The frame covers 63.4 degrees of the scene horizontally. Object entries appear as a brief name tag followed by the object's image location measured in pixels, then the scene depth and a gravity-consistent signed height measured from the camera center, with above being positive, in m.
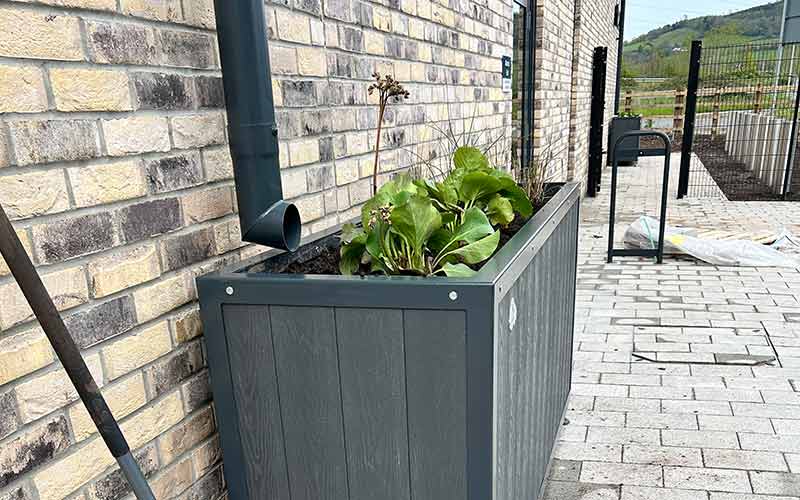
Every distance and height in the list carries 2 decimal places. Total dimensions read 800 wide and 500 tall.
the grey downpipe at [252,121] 1.53 -0.08
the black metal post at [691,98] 9.45 -0.37
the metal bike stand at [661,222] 5.80 -1.30
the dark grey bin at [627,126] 12.98 -1.03
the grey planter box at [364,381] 1.36 -0.64
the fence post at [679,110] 15.73 -0.92
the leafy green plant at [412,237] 1.61 -0.39
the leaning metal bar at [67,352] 0.98 -0.41
